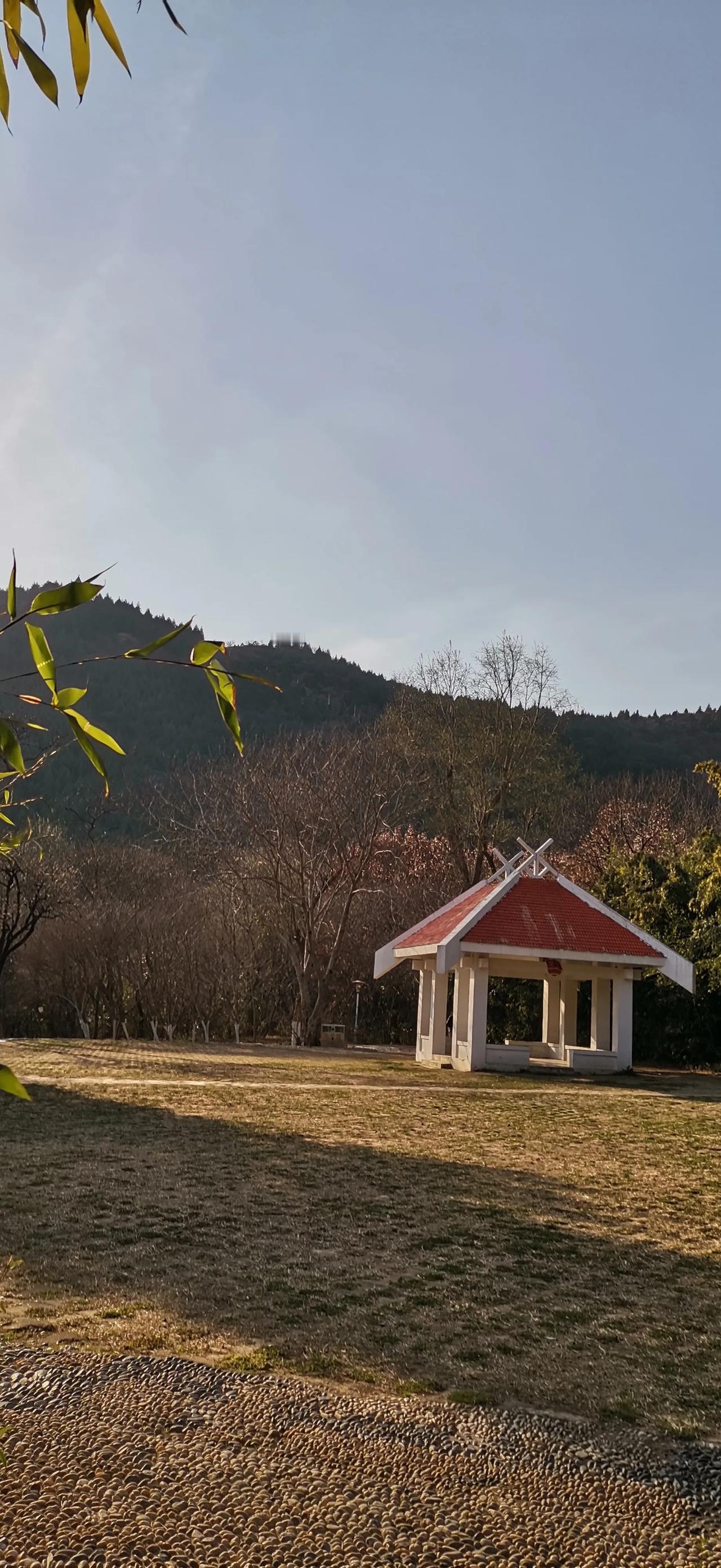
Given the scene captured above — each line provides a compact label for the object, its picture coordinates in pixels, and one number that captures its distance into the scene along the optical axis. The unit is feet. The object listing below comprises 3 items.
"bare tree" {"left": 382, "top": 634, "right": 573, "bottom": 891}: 122.01
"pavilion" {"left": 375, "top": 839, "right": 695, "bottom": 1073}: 71.92
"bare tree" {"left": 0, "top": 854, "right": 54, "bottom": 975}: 90.27
